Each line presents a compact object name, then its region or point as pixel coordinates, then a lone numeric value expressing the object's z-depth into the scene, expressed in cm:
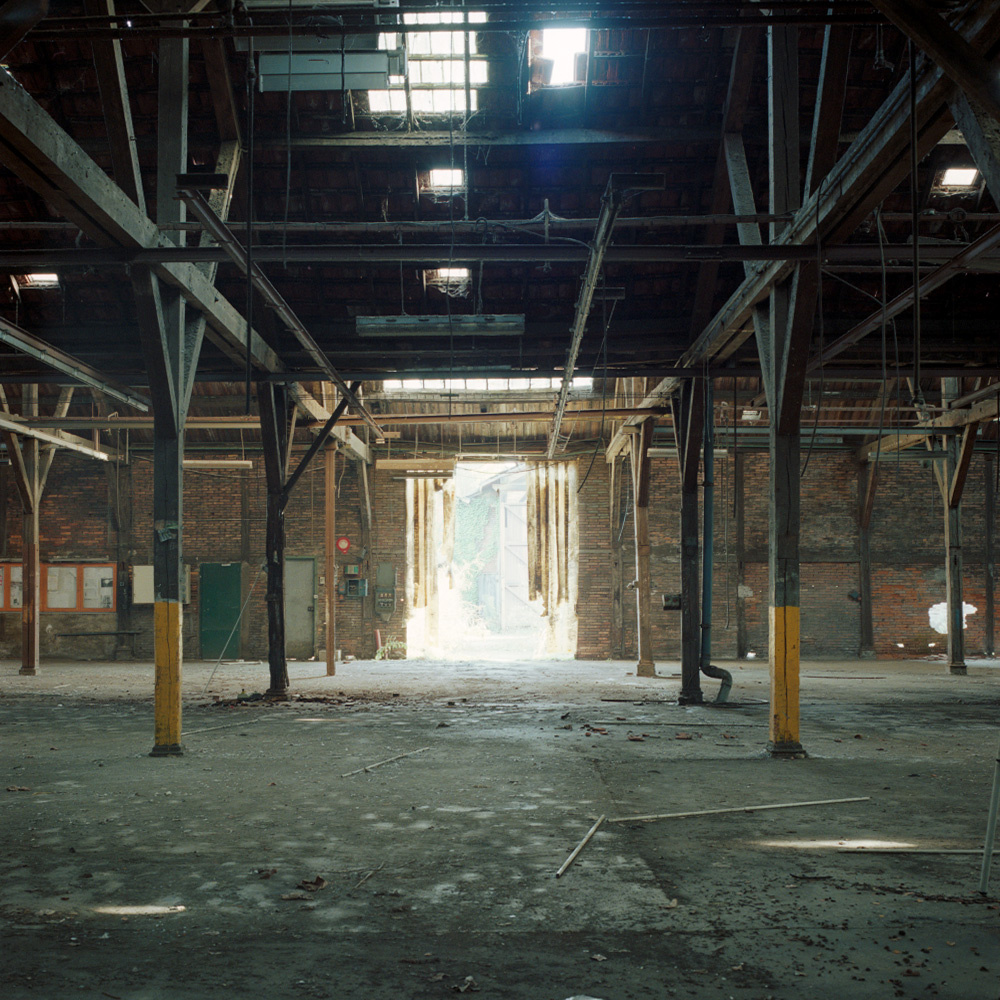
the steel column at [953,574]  1555
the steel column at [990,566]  1872
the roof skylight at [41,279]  1059
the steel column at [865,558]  1856
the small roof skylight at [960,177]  937
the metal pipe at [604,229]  595
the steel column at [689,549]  1116
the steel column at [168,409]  724
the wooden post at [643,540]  1390
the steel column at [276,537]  1164
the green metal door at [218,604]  1853
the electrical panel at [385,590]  1873
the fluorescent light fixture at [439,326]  1005
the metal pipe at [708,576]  1066
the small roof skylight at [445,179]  962
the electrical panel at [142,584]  1838
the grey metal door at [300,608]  1852
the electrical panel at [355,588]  1842
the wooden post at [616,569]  1873
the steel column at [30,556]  1511
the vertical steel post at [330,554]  1434
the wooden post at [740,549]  1861
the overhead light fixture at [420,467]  1889
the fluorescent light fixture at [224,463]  1736
